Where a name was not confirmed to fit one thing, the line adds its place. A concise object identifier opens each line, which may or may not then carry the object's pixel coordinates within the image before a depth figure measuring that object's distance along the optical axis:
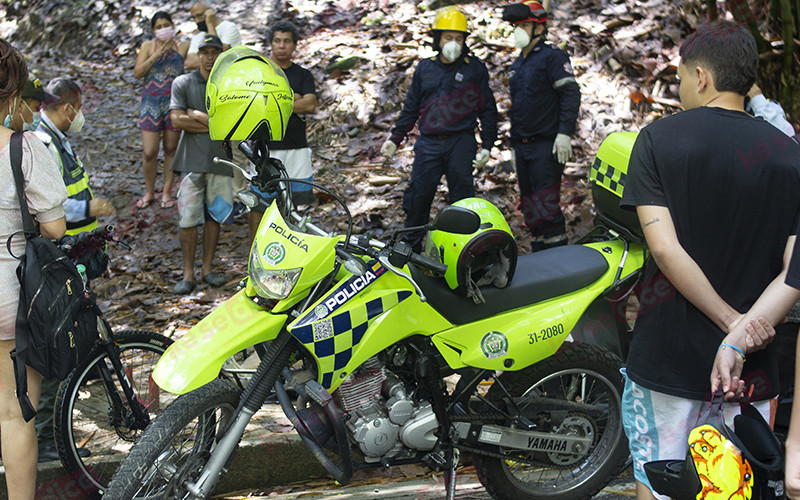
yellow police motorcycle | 3.14
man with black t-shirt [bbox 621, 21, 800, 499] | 2.40
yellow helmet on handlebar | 3.25
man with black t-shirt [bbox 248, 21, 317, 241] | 6.23
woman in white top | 3.05
